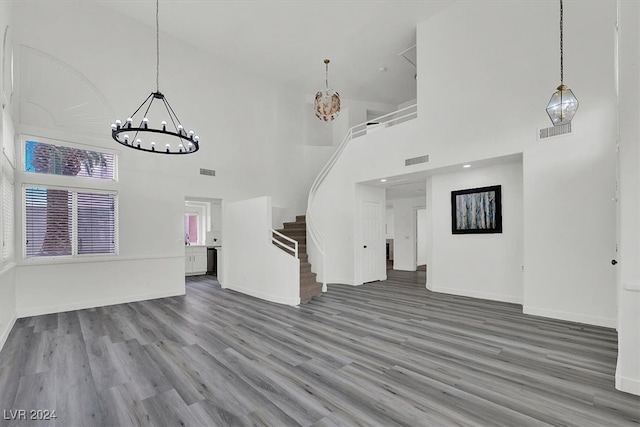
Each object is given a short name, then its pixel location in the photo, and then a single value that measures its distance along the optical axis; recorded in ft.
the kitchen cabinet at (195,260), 33.58
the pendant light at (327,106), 24.29
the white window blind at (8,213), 14.34
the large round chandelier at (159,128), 21.94
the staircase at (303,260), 20.61
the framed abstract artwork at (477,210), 20.47
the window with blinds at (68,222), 17.98
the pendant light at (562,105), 12.23
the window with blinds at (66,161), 18.06
